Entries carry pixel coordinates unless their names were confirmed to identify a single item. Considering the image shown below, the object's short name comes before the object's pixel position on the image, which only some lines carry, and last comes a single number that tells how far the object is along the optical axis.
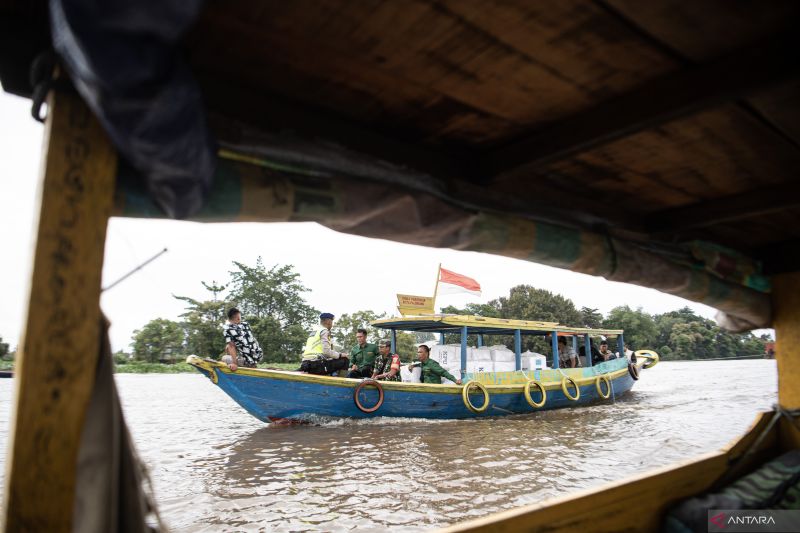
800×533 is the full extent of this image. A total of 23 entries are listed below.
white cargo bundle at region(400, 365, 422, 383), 10.35
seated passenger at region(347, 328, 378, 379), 9.51
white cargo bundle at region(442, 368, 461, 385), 10.72
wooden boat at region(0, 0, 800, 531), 1.18
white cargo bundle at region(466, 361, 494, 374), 11.26
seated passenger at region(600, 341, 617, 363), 15.17
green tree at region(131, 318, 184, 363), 40.97
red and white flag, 12.34
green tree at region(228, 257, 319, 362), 47.22
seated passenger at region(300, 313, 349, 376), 8.78
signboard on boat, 10.17
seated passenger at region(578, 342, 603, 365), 14.96
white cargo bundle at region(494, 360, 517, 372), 11.48
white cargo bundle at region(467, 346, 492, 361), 11.52
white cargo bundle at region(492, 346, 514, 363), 11.67
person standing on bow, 7.64
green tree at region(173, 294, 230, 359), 40.50
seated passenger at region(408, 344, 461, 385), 9.66
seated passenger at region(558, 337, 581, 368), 13.26
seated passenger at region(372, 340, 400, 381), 9.37
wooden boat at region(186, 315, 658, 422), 8.16
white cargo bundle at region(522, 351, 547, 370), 11.92
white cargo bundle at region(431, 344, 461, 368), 11.01
